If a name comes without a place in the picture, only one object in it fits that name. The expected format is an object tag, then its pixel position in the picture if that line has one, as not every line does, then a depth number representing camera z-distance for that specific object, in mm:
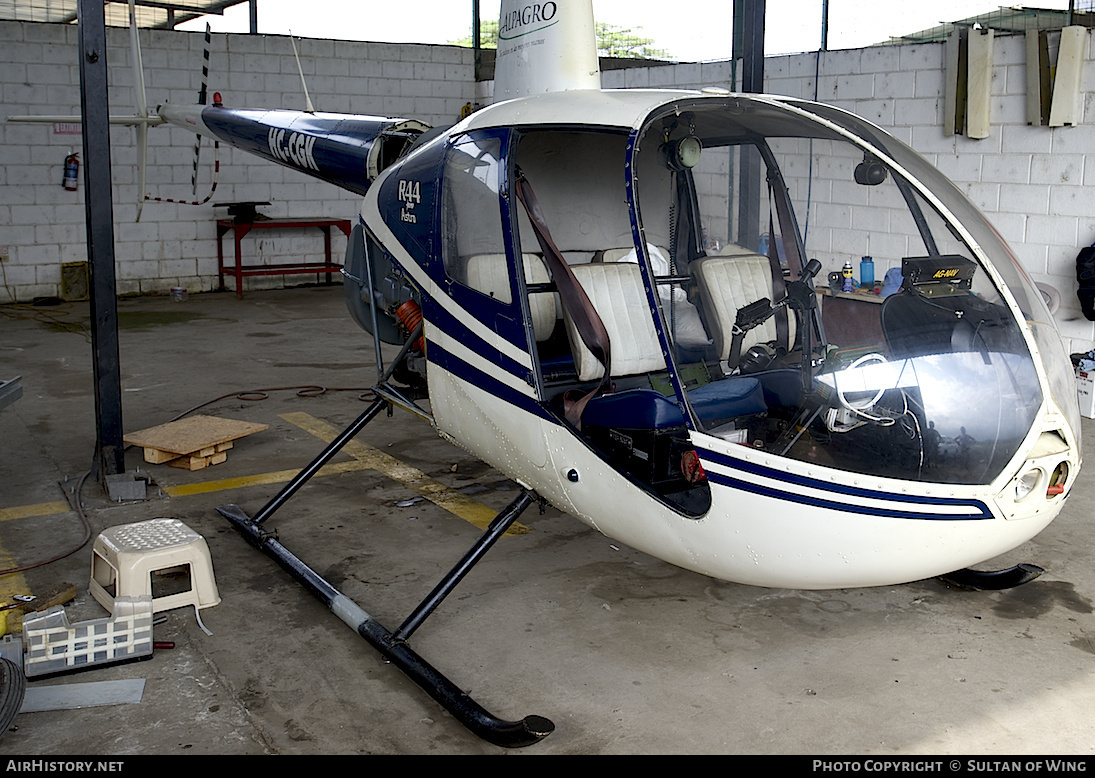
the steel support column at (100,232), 4777
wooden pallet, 5371
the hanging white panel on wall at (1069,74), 6441
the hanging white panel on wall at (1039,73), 6648
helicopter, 2730
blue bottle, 2887
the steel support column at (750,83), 3660
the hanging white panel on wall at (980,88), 7020
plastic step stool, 3557
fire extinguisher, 10836
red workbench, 11461
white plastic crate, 3205
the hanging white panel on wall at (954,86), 7230
